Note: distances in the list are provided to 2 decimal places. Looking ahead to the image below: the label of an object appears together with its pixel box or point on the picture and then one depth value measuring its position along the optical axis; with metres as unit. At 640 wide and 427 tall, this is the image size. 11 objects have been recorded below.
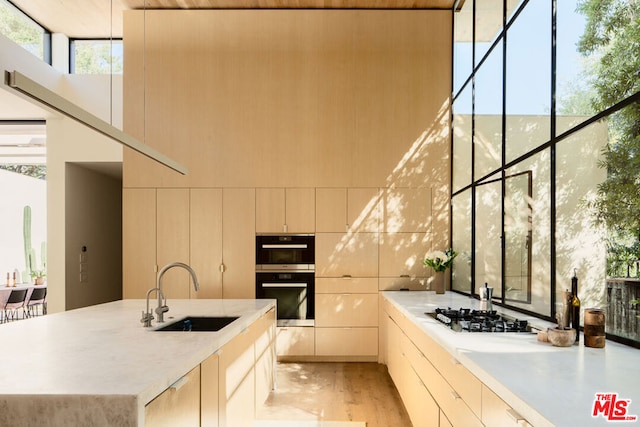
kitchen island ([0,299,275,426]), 1.49
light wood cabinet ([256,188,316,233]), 5.39
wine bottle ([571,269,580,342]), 2.27
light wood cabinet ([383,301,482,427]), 2.05
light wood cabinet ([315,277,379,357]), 5.31
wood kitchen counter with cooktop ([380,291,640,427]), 1.40
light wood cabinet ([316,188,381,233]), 5.37
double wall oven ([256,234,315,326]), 5.34
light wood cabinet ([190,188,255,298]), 5.41
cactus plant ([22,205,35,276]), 9.80
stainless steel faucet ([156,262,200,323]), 2.84
